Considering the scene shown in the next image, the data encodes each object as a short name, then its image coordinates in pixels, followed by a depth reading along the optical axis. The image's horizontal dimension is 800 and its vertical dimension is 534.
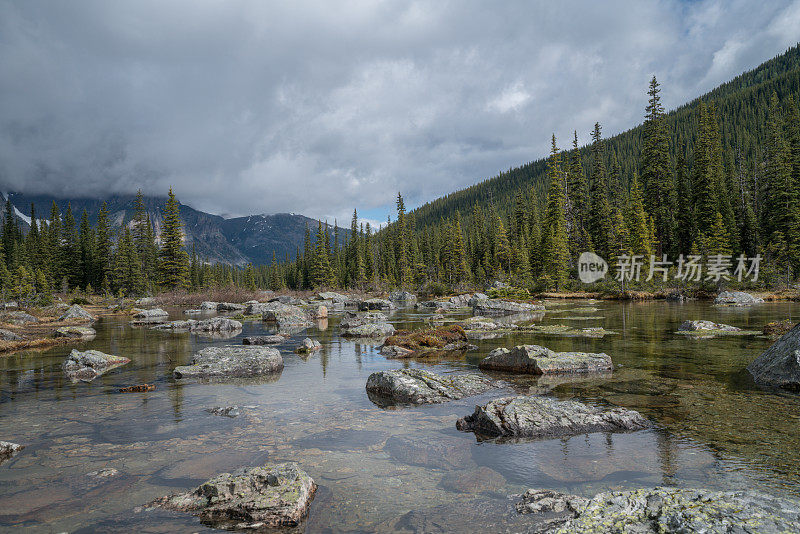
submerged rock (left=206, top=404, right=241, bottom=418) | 8.74
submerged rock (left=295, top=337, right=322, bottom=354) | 17.58
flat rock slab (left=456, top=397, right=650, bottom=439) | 7.27
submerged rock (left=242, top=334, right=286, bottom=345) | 19.44
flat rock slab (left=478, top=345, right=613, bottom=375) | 12.22
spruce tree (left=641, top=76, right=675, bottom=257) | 63.00
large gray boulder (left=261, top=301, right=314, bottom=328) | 30.36
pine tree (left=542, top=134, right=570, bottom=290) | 58.50
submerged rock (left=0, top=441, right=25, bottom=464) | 6.44
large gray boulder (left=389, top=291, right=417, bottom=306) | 68.44
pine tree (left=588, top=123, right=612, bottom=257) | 65.27
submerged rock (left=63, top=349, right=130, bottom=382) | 13.05
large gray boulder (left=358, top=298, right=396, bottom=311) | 50.25
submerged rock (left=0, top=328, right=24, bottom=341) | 21.02
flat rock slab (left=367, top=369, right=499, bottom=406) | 9.77
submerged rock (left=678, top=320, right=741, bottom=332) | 19.67
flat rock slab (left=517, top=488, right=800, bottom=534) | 3.32
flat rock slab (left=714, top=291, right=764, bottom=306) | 37.44
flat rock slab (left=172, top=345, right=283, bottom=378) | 12.88
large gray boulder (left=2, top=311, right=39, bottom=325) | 31.43
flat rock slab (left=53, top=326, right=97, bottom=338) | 23.73
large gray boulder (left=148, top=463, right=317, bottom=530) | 4.44
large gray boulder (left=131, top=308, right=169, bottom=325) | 35.94
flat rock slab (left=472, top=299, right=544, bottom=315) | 35.56
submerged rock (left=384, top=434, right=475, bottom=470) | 6.16
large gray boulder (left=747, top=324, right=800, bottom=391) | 9.57
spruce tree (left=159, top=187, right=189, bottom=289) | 58.00
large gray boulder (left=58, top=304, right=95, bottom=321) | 35.49
